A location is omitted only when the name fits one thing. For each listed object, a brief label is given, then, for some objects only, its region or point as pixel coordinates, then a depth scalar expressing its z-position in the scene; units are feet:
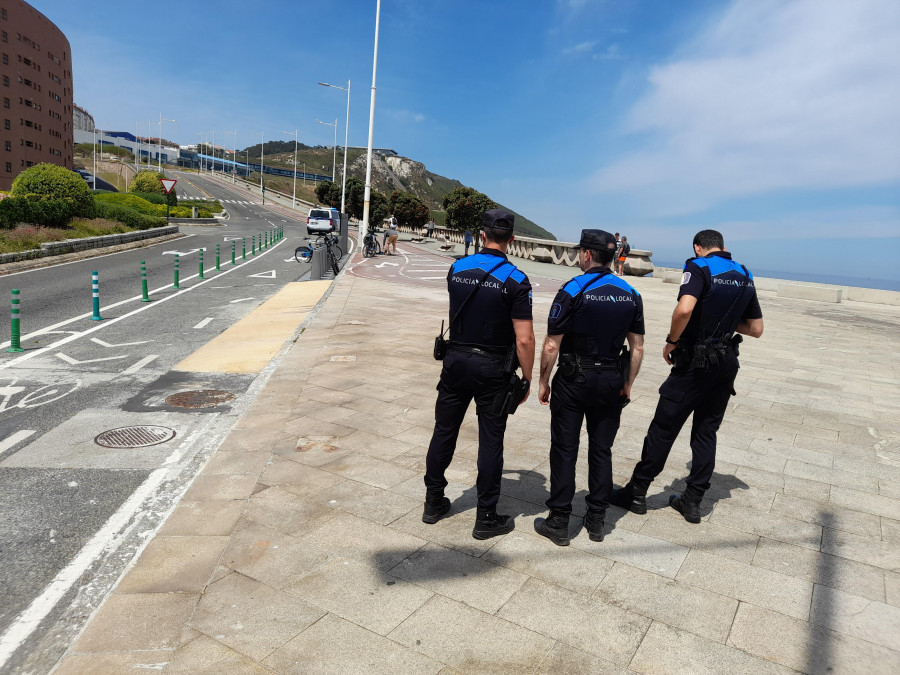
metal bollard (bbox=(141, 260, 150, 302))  47.45
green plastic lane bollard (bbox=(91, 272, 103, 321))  38.99
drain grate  18.53
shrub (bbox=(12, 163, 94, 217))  82.17
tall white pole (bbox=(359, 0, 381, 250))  103.40
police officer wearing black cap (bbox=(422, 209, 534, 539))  12.01
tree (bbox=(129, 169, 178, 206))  171.42
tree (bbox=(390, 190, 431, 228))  267.59
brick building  212.02
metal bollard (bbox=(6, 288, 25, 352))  29.94
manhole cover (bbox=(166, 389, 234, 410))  23.08
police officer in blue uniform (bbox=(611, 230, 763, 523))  13.60
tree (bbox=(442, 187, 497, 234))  173.99
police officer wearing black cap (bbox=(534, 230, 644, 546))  12.16
